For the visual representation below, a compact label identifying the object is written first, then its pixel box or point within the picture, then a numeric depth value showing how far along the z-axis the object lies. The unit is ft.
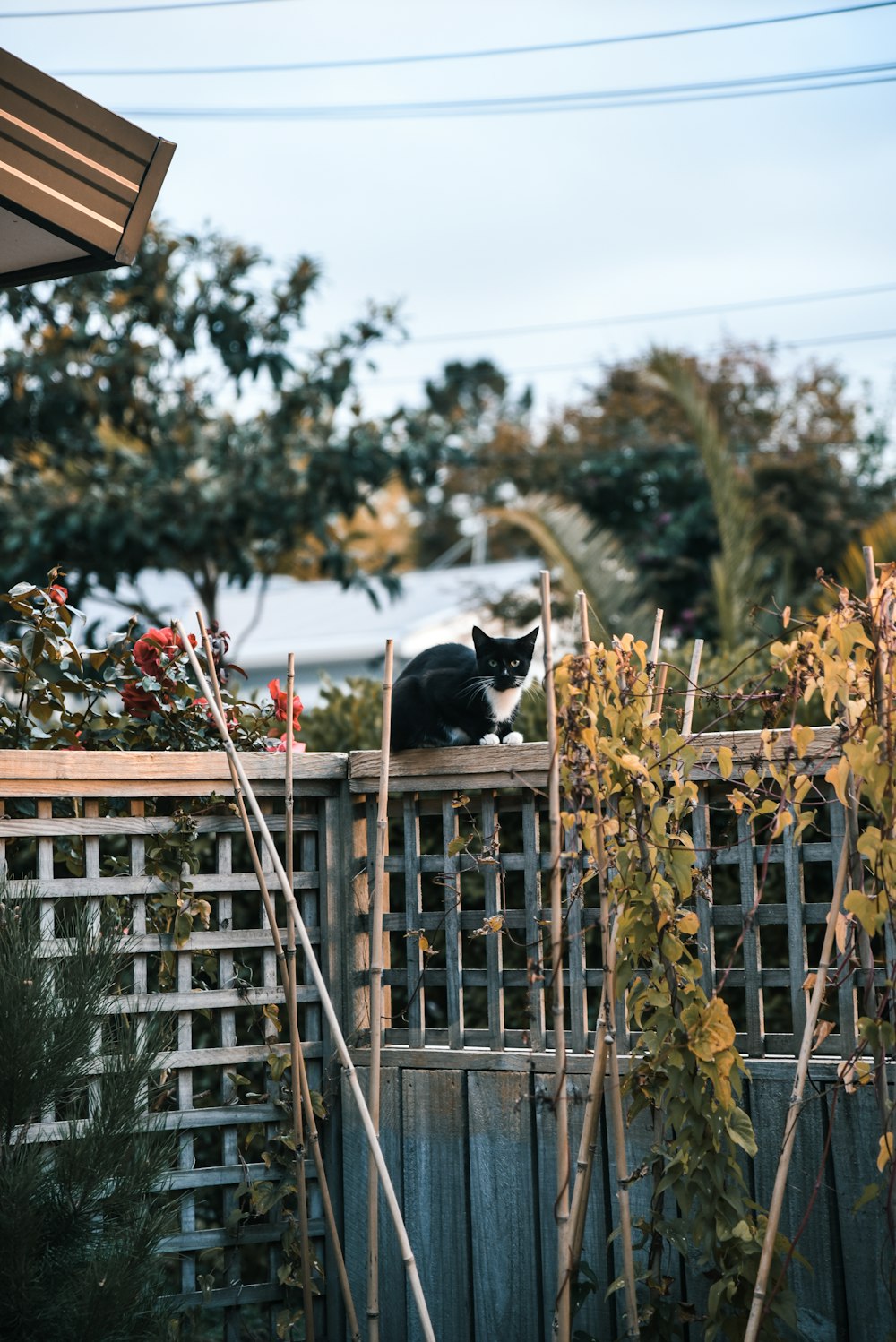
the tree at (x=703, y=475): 40.45
